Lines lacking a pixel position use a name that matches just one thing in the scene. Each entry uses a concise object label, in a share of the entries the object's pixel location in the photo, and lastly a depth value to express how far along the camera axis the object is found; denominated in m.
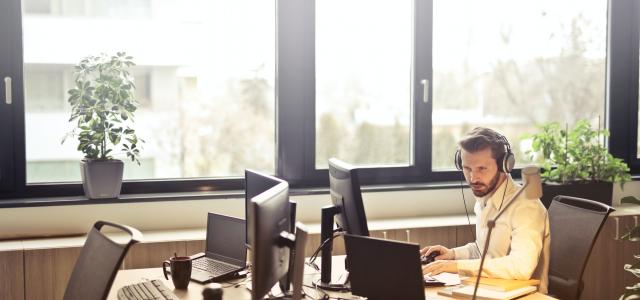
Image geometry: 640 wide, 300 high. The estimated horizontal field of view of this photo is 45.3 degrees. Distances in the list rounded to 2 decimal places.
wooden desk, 2.57
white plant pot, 3.63
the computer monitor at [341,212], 2.55
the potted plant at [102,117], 3.60
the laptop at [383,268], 2.22
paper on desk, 2.70
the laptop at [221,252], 2.83
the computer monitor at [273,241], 2.08
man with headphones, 2.71
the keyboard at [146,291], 2.52
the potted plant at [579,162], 4.18
